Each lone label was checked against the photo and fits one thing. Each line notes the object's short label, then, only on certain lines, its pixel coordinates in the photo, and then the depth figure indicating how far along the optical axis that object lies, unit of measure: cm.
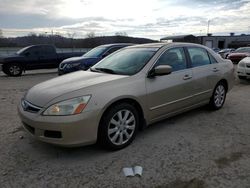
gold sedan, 246
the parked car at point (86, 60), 733
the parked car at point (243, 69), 725
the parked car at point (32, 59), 986
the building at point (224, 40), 4396
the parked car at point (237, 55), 1395
